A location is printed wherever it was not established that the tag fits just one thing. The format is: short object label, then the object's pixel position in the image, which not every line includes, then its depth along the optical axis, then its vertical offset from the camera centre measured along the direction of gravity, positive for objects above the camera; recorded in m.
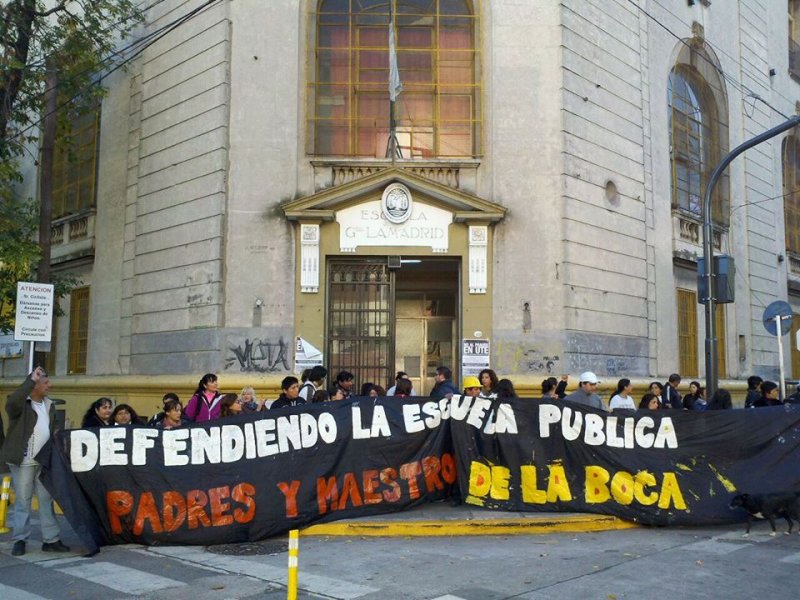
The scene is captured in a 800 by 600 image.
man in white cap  11.45 -0.24
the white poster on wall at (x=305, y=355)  14.98 +0.31
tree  15.05 +5.80
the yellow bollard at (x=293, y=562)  5.63 -1.30
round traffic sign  14.42 +1.07
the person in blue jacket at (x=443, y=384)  11.51 -0.14
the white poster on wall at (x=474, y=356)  14.98 +0.33
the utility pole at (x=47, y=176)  15.02 +3.57
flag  14.95 +5.34
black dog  9.39 -1.44
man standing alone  8.55 -0.85
